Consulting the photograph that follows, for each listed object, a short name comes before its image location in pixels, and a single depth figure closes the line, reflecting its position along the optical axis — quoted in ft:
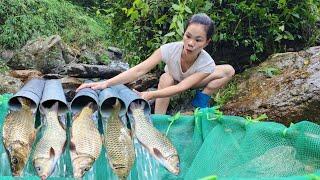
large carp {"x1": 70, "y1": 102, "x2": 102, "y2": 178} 6.35
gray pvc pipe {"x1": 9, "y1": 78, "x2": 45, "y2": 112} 7.91
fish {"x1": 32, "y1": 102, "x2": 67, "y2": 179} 6.26
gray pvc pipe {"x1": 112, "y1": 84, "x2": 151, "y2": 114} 8.25
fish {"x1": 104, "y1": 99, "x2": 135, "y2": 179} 6.66
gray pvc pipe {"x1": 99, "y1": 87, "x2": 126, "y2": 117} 8.12
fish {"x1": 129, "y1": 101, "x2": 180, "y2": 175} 6.89
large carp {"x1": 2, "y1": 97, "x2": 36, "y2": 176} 6.51
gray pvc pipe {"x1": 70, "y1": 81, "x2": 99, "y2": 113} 8.30
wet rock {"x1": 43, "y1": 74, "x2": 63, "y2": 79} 10.91
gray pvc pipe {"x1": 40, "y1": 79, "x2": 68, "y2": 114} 7.96
